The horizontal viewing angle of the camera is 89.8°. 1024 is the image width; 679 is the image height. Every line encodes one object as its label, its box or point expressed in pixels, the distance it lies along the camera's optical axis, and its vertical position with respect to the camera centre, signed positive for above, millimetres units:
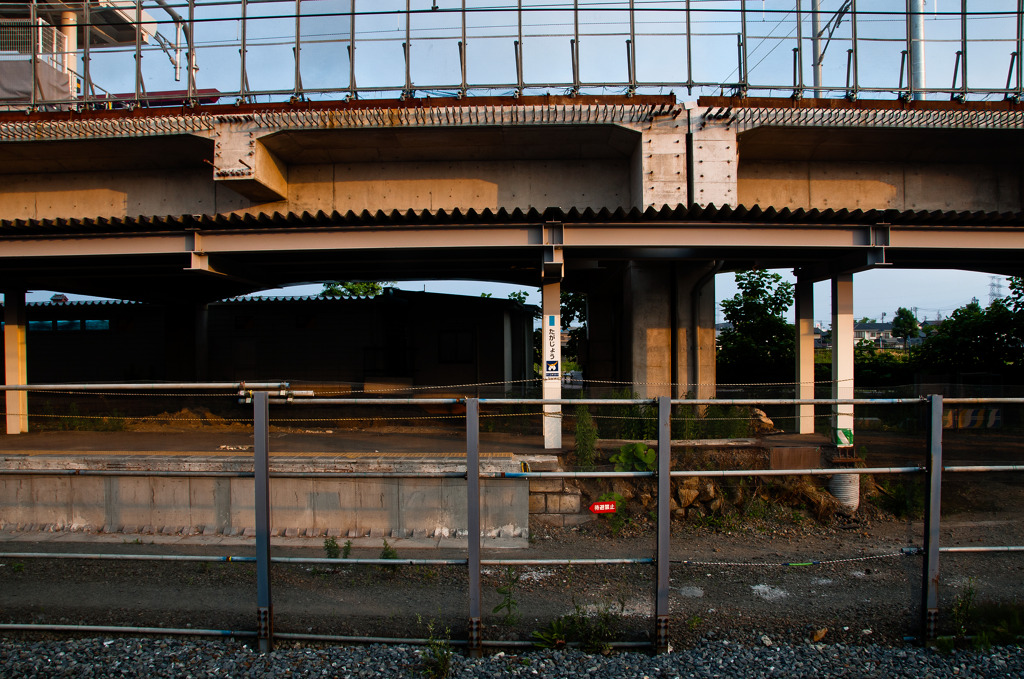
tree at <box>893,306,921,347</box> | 59125 +1749
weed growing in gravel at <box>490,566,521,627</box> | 3657 -2120
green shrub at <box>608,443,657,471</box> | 6176 -1493
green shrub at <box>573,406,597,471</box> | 6449 -1316
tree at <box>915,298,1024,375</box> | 11508 -178
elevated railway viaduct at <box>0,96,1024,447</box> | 6941 +2823
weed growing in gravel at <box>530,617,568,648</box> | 3463 -2044
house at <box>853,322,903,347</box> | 87812 +848
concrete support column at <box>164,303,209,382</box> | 13586 -55
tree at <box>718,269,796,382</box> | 12750 -2
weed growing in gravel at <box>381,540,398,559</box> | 4974 -2151
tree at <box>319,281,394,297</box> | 22859 +2232
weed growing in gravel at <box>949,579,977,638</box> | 3574 -1977
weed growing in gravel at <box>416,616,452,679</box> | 3201 -2038
